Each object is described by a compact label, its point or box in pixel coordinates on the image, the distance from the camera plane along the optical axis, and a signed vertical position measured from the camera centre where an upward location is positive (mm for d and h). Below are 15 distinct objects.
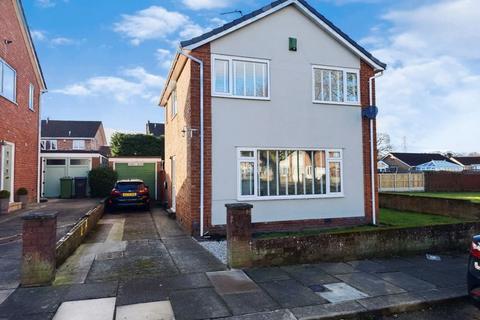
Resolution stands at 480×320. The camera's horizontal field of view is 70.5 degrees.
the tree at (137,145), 27625 +2522
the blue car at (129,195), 14820 -834
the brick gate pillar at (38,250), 5492 -1204
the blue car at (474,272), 4520 -1354
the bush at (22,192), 13977 -612
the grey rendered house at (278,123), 9781 +1608
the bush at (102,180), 20359 -225
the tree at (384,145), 50906 +4418
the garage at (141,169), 20969 +439
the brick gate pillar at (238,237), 6516 -1192
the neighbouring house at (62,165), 21016 +730
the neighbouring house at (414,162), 47312 +1628
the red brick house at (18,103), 12648 +3076
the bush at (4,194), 12041 -600
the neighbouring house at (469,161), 56538 +1899
